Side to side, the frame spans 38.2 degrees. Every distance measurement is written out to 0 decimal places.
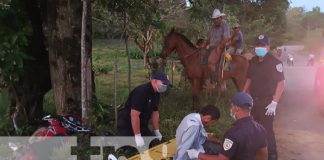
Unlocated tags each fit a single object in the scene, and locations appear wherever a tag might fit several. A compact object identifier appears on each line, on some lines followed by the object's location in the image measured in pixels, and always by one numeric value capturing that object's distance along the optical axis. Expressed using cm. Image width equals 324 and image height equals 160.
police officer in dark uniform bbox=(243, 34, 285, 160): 664
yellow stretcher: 525
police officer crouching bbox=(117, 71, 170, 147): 577
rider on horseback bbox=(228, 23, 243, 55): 1255
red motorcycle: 597
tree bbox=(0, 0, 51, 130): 746
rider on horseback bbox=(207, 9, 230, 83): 1130
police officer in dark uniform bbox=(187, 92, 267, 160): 432
